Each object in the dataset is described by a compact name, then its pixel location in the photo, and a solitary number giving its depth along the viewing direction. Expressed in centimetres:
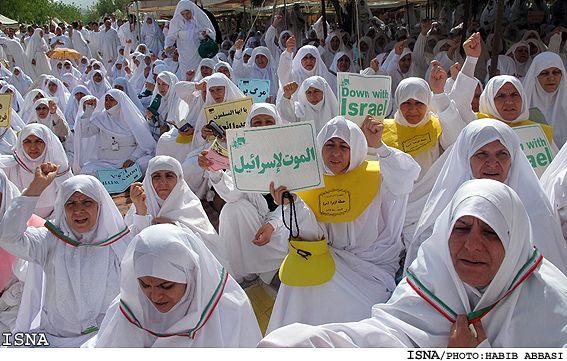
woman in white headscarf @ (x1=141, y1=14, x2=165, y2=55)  1421
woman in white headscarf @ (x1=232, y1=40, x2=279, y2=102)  753
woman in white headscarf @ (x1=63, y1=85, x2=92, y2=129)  791
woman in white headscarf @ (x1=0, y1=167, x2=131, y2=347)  244
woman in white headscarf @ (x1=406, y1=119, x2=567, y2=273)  209
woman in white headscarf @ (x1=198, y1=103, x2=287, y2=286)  351
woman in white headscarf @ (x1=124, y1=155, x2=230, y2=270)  318
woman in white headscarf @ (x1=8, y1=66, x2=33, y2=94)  1094
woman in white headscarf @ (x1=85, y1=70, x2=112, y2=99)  916
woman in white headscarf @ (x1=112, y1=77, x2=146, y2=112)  840
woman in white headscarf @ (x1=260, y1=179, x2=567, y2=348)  136
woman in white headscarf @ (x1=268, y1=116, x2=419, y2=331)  242
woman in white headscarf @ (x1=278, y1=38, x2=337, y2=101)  587
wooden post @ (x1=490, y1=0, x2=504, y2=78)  476
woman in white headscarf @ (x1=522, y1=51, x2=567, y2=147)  391
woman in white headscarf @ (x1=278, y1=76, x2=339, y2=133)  455
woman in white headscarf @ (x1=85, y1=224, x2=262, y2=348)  174
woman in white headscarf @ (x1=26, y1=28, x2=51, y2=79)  1441
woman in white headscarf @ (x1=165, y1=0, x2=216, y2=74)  895
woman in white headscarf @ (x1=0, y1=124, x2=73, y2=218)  410
